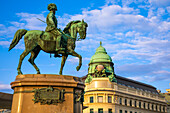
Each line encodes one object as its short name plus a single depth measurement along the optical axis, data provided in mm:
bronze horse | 16672
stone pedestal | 14688
